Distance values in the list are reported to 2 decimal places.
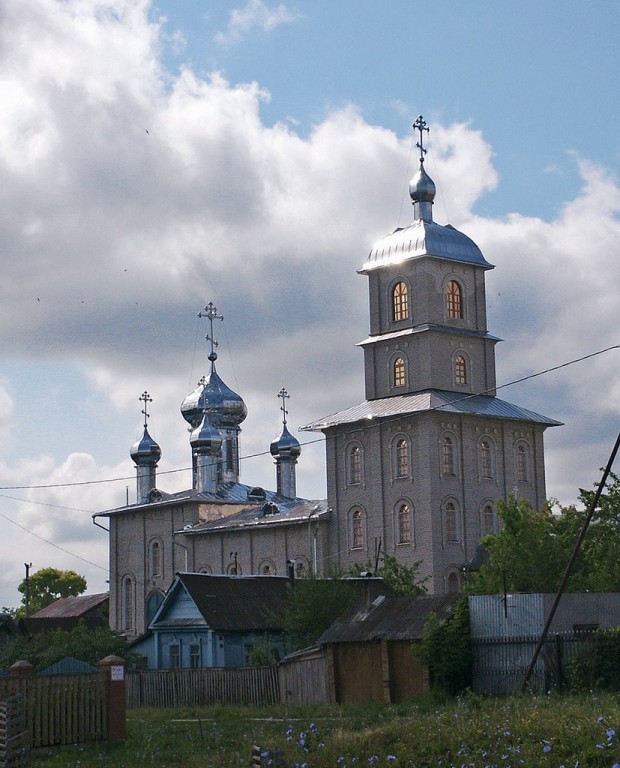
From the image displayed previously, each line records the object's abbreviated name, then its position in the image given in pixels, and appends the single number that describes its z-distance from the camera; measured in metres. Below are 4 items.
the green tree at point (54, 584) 123.94
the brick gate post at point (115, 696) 25.59
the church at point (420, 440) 58.78
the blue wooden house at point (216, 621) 43.97
